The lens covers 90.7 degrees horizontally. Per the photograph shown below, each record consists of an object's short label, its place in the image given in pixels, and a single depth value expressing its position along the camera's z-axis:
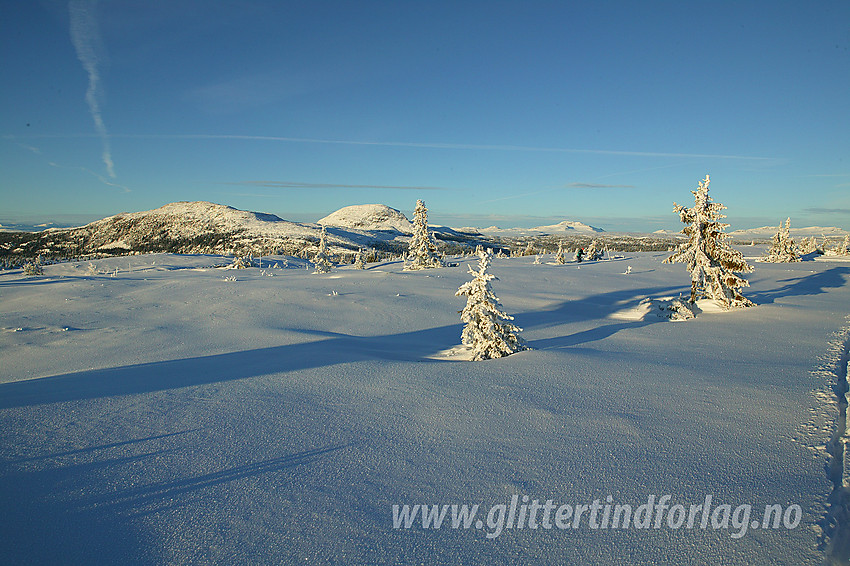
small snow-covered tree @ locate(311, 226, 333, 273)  25.14
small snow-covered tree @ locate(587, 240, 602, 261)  40.33
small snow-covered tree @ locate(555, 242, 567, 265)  33.34
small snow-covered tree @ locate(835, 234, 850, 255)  41.69
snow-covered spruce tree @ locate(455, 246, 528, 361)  8.13
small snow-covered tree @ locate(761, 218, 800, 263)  34.44
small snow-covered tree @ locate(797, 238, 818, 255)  44.44
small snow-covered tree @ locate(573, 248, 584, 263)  36.75
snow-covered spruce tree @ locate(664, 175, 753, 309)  14.18
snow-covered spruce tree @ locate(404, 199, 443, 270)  29.55
